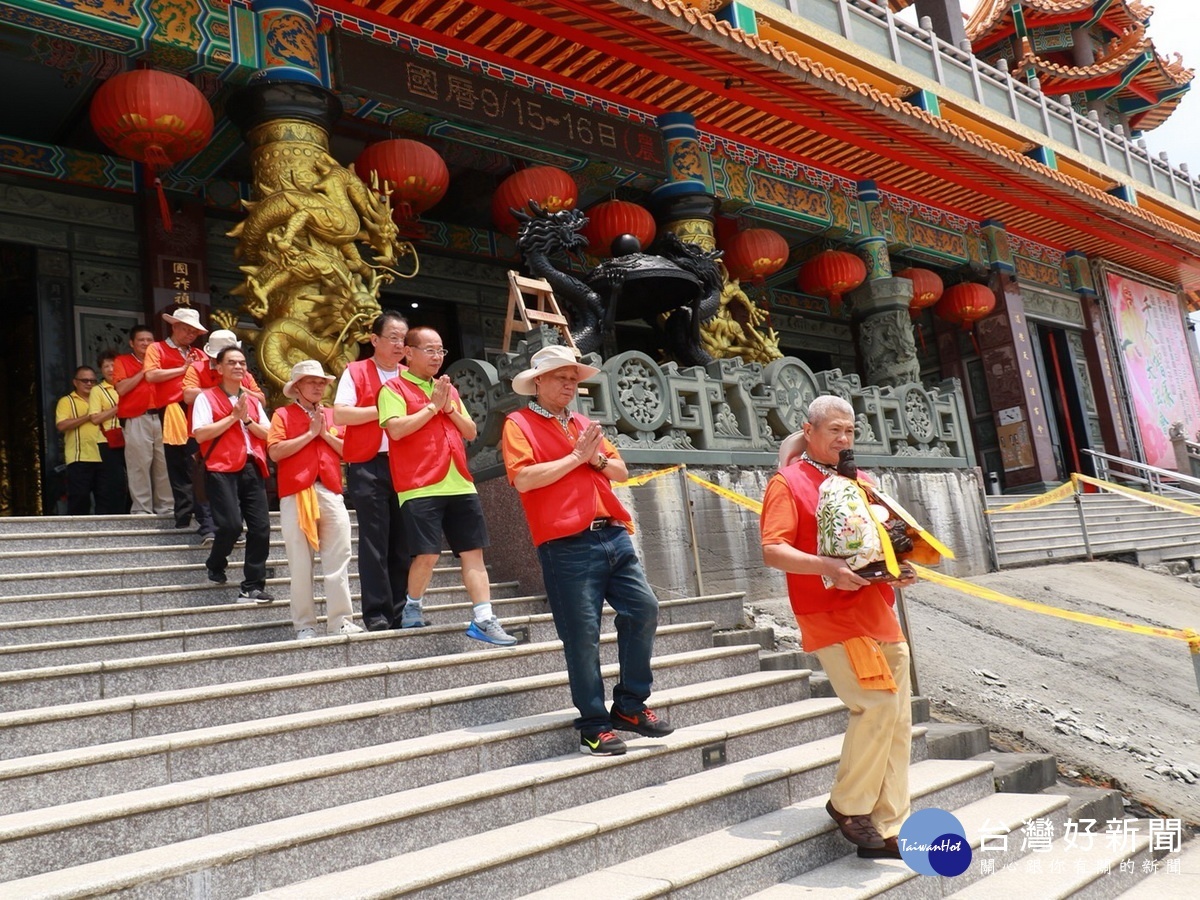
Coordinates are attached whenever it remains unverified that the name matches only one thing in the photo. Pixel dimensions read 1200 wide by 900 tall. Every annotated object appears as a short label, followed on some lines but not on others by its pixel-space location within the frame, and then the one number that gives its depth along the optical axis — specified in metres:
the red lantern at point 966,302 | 15.13
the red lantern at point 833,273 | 12.98
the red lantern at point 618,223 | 10.48
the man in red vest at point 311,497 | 4.64
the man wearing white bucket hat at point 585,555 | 3.67
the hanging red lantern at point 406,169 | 8.64
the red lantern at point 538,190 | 9.53
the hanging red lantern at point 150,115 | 7.27
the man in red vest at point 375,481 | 4.63
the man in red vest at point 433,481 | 4.46
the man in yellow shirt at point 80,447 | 7.49
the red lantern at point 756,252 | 11.82
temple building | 7.71
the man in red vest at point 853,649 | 3.23
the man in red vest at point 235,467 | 5.16
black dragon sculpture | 8.11
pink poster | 17.72
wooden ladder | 7.38
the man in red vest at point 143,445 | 6.60
